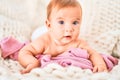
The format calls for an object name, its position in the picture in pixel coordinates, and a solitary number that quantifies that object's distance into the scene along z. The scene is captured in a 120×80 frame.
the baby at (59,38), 0.92
